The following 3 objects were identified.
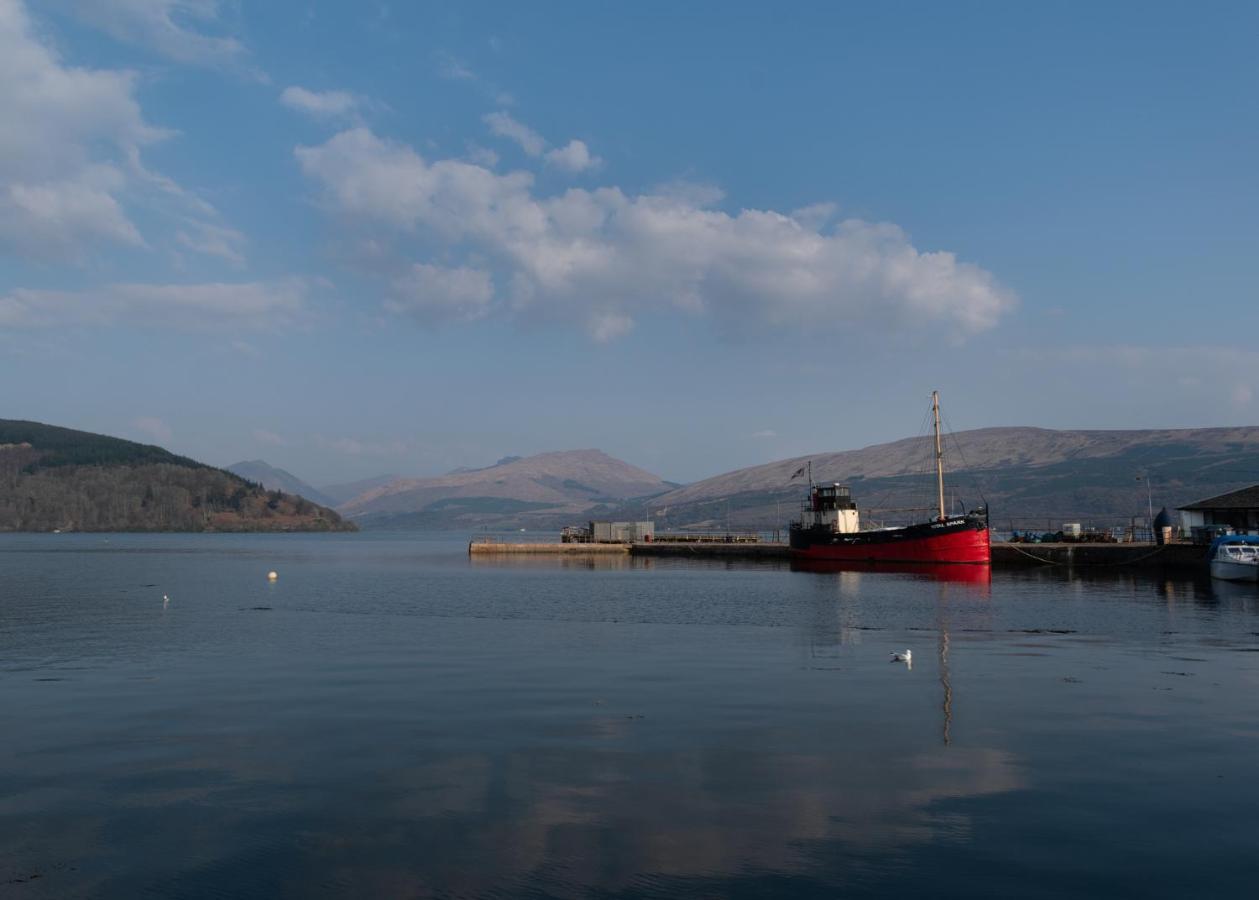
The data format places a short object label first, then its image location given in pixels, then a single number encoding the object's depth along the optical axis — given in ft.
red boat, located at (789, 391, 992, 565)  316.60
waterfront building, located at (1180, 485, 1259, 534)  294.87
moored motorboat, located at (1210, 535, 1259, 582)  236.63
